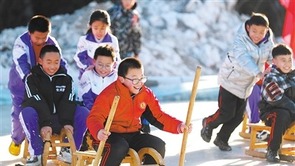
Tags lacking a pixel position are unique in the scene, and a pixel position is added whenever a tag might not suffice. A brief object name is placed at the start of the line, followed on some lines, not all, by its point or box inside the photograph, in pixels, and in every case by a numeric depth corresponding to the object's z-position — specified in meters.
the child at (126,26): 22.10
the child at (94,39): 16.06
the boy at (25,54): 14.30
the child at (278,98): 15.01
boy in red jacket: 11.85
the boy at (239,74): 15.59
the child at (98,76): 14.45
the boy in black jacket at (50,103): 13.39
